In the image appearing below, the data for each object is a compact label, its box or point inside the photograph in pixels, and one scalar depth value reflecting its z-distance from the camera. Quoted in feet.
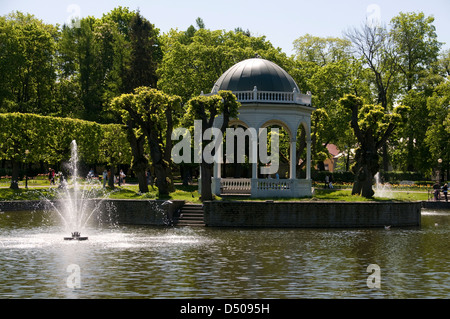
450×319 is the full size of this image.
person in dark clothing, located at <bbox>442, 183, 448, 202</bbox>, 183.15
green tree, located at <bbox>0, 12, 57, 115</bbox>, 241.55
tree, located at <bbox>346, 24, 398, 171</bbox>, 249.14
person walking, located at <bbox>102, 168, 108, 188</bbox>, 200.74
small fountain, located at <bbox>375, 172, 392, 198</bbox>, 189.00
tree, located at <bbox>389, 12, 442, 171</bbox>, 252.21
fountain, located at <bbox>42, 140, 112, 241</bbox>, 123.38
